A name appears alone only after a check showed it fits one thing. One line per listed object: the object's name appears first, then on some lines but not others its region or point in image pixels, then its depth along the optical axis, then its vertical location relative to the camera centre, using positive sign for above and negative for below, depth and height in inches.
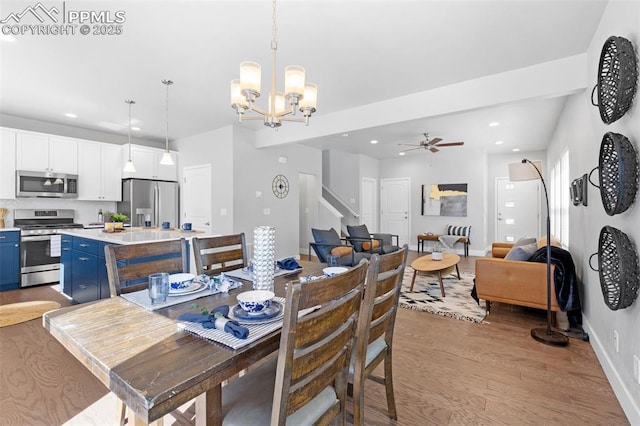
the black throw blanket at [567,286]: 115.6 -28.6
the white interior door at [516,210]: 289.4 +2.5
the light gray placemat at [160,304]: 53.2 -16.5
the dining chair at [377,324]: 52.2 -21.7
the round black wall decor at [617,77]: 66.2 +31.8
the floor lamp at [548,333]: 104.5 -44.9
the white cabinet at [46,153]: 176.1 +36.9
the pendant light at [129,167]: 162.1 +25.3
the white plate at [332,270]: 73.0 -14.4
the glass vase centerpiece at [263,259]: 62.2 -9.8
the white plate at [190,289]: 59.5 -15.9
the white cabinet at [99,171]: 199.5 +28.7
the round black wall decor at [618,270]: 65.2 -13.2
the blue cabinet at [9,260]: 162.4 -26.2
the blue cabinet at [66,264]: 143.4 -25.4
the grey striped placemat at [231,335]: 39.6 -17.1
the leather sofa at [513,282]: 118.7 -29.1
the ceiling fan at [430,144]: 220.7 +52.0
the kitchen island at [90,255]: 120.6 -18.8
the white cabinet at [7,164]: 169.5 +27.9
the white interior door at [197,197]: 221.3 +12.5
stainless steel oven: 170.4 -20.7
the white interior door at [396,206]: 339.0 +7.5
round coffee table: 158.6 -29.2
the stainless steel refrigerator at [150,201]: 212.5 +8.4
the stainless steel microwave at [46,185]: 174.7 +17.4
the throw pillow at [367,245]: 224.7 -24.6
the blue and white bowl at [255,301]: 47.7 -14.5
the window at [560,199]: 159.3 +8.5
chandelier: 76.9 +32.8
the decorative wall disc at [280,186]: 236.9 +21.6
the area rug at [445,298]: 133.9 -44.3
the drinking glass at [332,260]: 80.5 -12.9
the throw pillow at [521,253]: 133.0 -18.3
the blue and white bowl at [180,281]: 61.1 -14.2
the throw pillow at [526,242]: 177.2 -17.7
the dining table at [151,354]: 31.0 -17.7
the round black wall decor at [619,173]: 65.4 +9.1
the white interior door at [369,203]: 329.7 +10.9
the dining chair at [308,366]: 35.4 -20.7
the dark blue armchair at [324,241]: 193.8 -19.3
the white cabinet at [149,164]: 218.1 +37.3
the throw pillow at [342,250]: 194.5 -25.3
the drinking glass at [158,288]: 53.3 -13.6
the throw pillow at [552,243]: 149.8 -15.9
